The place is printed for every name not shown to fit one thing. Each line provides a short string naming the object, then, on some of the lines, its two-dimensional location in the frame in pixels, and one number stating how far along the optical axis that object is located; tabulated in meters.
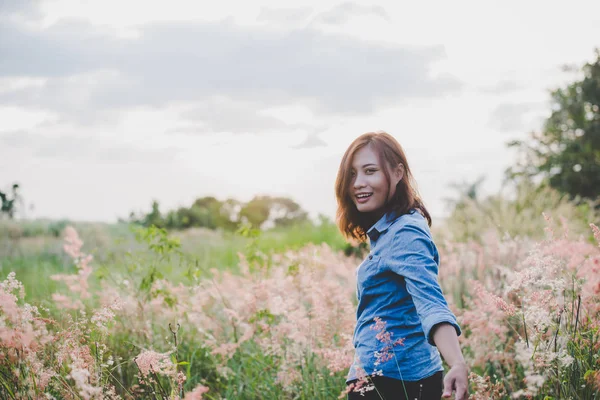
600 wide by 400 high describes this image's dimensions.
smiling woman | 2.03
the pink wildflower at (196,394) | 1.77
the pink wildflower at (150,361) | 2.24
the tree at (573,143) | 15.90
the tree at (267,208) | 26.95
